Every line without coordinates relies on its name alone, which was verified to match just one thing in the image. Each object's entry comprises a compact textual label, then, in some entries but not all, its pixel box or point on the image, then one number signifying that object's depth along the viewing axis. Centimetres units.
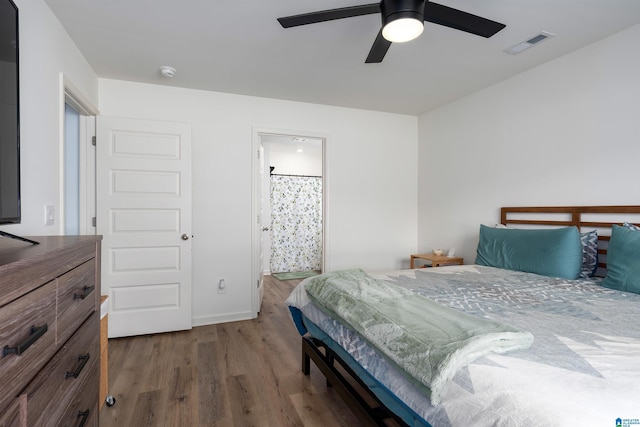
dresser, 66
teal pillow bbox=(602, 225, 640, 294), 185
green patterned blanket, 101
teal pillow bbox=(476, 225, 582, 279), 225
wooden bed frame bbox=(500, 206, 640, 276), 227
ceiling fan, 160
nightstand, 347
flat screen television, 111
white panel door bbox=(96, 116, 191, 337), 299
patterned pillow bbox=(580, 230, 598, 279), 230
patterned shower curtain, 598
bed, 85
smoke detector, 283
